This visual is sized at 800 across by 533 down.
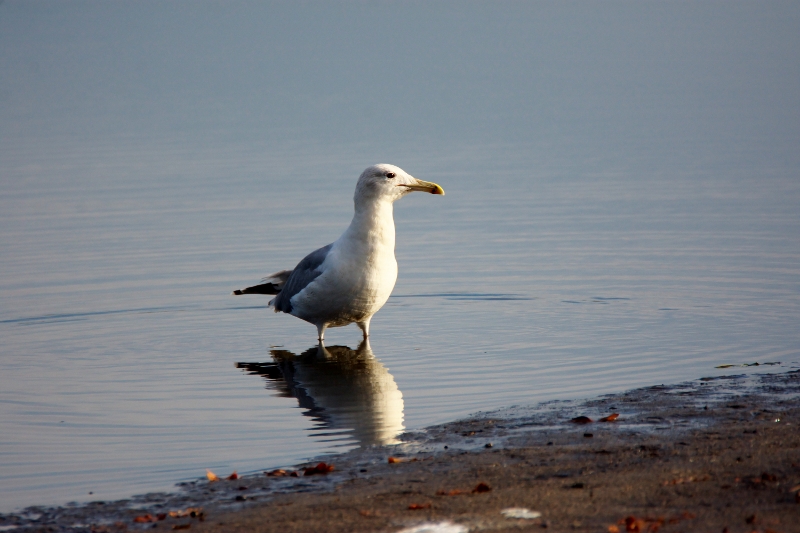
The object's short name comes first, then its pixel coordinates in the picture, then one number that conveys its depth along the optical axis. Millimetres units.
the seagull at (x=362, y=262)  23953
